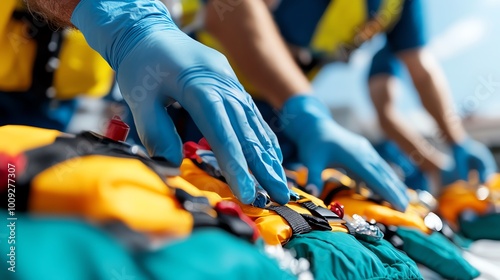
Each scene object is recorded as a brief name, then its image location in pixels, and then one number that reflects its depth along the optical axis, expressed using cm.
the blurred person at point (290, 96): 105
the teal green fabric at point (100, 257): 37
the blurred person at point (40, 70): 115
